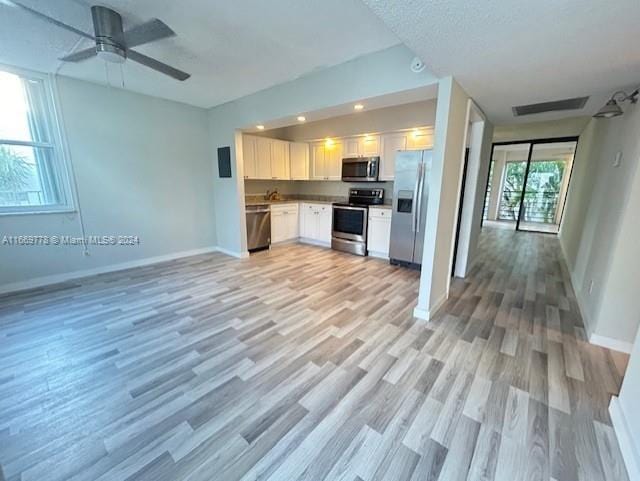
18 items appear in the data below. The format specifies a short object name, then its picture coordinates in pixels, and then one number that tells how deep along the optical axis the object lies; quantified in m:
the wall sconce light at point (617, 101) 2.38
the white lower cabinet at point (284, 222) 5.47
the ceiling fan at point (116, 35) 1.95
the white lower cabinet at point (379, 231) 4.62
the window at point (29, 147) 3.14
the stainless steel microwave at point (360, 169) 4.90
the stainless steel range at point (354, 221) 4.89
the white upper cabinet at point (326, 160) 5.46
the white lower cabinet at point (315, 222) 5.48
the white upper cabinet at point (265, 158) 5.11
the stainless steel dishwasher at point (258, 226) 4.98
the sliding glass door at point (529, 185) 7.46
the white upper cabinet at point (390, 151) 4.59
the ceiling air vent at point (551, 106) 2.90
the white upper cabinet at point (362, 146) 4.89
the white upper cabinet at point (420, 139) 4.34
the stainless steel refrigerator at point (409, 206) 3.89
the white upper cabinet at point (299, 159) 5.80
